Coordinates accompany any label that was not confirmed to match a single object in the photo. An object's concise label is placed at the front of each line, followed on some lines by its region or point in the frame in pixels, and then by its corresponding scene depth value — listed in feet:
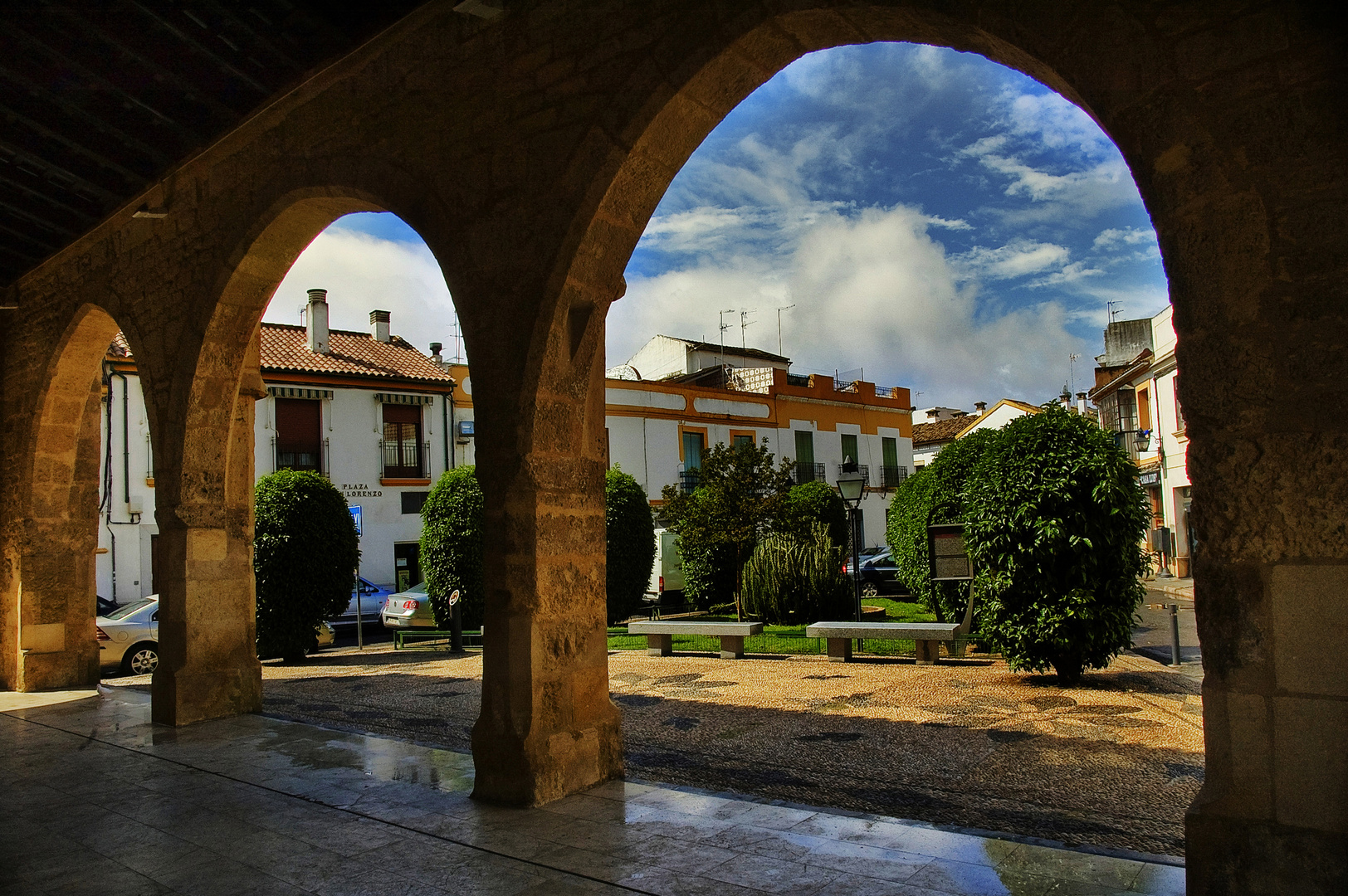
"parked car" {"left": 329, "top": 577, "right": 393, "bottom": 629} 51.57
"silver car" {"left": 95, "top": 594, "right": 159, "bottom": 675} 34.35
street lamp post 38.88
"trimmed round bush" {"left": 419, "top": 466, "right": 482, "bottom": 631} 41.14
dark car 66.33
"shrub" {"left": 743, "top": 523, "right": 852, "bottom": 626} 41.78
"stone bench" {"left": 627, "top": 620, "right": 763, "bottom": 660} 31.55
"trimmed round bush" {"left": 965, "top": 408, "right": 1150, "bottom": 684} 22.68
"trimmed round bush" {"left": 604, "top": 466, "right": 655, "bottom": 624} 46.32
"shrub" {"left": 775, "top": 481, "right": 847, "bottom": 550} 56.24
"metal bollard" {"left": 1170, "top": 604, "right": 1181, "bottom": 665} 26.58
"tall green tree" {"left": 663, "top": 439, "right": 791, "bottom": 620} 47.85
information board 28.19
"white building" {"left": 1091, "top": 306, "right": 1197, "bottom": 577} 74.59
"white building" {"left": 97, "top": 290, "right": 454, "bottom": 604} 60.64
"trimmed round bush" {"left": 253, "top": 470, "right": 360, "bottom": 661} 36.52
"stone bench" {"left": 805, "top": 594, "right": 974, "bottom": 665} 27.84
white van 58.59
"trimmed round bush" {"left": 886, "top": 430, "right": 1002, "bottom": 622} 32.63
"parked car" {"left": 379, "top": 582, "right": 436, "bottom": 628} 49.03
